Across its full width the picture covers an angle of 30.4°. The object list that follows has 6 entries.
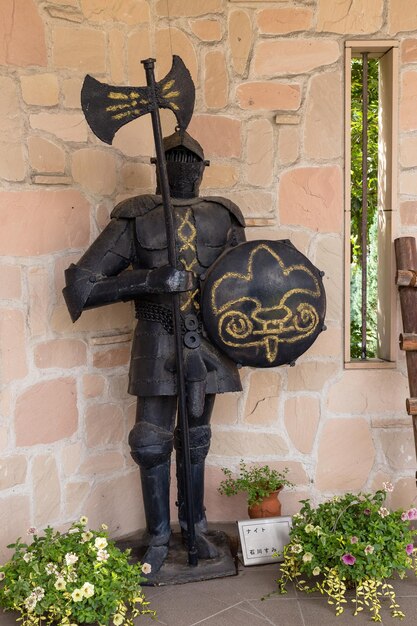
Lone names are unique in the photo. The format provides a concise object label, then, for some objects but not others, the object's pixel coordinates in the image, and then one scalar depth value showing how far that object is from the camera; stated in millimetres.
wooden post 3033
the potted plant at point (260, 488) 3070
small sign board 2863
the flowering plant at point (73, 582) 2338
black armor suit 2645
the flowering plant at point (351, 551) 2539
